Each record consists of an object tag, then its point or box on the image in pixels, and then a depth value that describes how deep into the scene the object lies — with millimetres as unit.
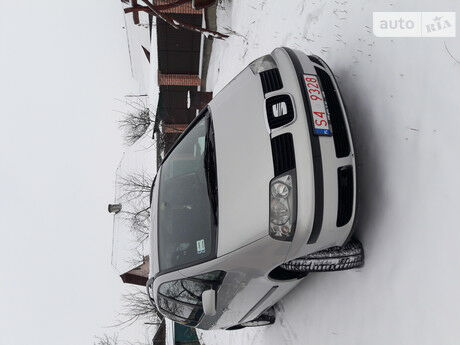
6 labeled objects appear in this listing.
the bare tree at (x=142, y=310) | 17297
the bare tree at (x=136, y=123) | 20362
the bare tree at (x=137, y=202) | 16219
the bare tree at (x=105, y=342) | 20466
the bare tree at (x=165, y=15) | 8955
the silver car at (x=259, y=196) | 3684
